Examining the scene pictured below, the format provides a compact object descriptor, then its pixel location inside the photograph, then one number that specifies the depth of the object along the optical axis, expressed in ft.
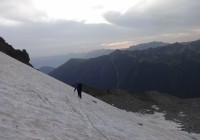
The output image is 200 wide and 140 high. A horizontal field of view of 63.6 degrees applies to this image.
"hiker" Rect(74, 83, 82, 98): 53.63
